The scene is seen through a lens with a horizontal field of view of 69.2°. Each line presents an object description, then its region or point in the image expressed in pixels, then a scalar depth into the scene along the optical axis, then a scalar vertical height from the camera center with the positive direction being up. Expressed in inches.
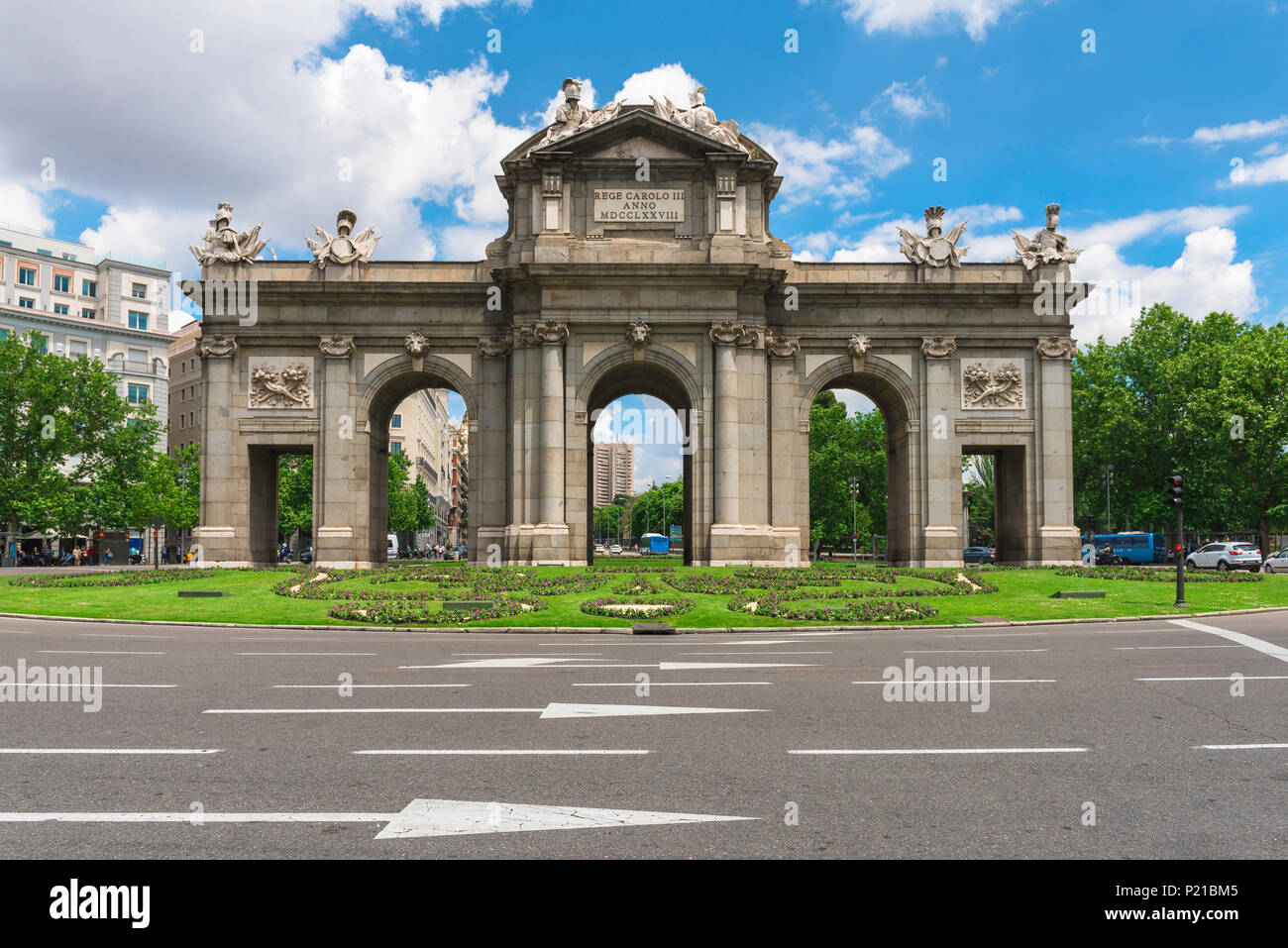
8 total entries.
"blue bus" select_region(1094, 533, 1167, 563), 2824.8 -104.9
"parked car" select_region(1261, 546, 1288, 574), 1984.5 -106.9
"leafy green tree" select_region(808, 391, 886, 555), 3590.1 +167.0
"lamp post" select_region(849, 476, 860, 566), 3441.4 +11.1
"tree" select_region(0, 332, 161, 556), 2613.2 +206.8
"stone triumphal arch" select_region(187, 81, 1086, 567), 1622.8 +299.6
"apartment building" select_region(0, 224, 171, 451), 3336.6 +777.7
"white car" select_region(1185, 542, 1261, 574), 2065.7 -99.4
